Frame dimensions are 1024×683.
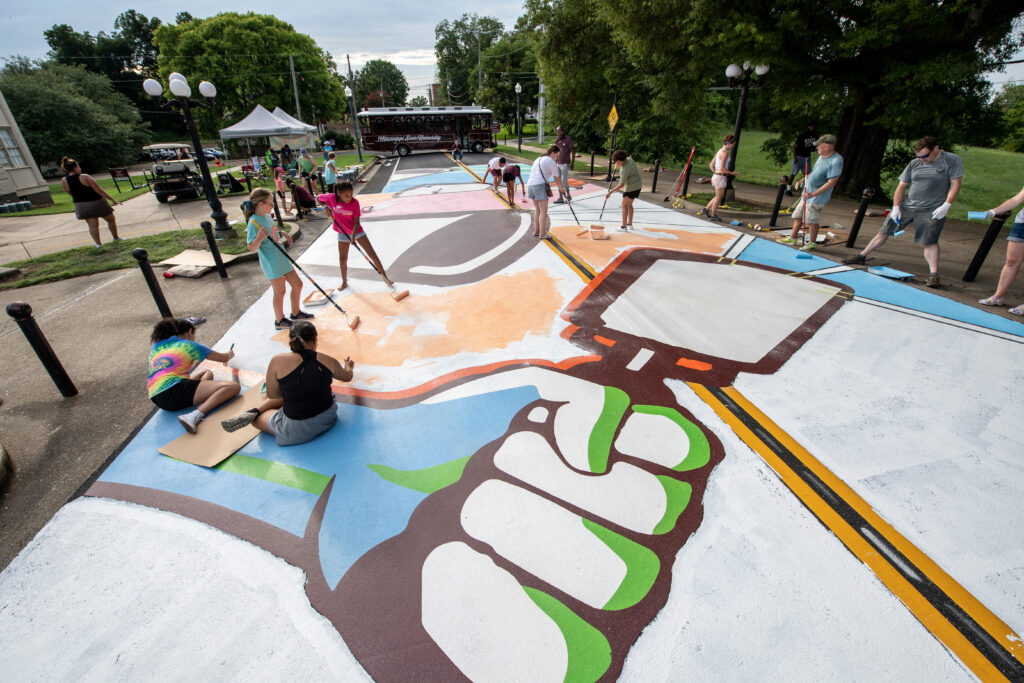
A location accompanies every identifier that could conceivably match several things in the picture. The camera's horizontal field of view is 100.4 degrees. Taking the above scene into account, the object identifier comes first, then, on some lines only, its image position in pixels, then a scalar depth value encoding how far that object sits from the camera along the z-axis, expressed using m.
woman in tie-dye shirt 4.13
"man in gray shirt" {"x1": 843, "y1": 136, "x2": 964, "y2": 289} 5.94
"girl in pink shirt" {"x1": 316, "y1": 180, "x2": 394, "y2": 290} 6.45
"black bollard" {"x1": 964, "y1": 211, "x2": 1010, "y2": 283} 5.95
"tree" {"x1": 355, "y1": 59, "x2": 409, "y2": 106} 94.44
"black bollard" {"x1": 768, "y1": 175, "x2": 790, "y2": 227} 9.21
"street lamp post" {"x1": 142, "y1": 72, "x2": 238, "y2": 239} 9.31
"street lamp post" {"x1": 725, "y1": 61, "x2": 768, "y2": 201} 11.04
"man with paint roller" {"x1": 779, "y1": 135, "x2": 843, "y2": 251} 7.25
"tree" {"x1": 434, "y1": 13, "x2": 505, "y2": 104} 64.06
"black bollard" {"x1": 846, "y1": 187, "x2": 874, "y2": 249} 7.70
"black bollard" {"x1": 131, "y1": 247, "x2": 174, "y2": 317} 5.69
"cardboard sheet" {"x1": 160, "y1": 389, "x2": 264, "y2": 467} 3.66
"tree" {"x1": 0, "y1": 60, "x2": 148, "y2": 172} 26.58
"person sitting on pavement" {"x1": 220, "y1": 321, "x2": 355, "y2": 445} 3.52
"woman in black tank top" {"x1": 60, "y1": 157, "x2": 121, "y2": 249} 8.95
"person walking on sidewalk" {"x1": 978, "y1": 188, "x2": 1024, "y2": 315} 5.17
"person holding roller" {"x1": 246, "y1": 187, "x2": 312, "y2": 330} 5.23
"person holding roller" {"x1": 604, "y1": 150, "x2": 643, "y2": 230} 9.03
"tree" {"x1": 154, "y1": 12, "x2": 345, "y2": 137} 39.44
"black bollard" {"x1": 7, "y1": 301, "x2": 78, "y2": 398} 4.25
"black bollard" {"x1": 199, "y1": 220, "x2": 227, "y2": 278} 7.29
